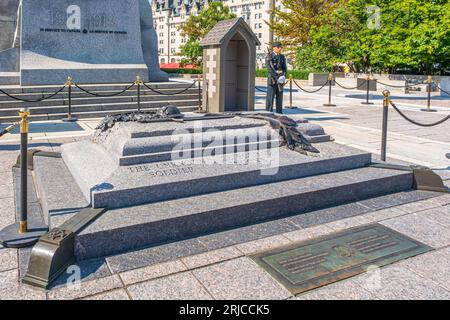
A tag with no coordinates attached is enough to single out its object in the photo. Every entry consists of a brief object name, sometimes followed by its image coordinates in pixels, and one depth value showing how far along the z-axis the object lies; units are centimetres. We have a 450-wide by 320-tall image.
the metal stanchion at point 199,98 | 1579
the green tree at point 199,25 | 4725
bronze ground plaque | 402
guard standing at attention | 1294
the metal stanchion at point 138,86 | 1463
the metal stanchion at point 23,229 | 454
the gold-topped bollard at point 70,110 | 1383
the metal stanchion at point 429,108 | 1797
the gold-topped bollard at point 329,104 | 1962
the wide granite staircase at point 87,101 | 1395
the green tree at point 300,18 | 4400
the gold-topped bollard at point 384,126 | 778
